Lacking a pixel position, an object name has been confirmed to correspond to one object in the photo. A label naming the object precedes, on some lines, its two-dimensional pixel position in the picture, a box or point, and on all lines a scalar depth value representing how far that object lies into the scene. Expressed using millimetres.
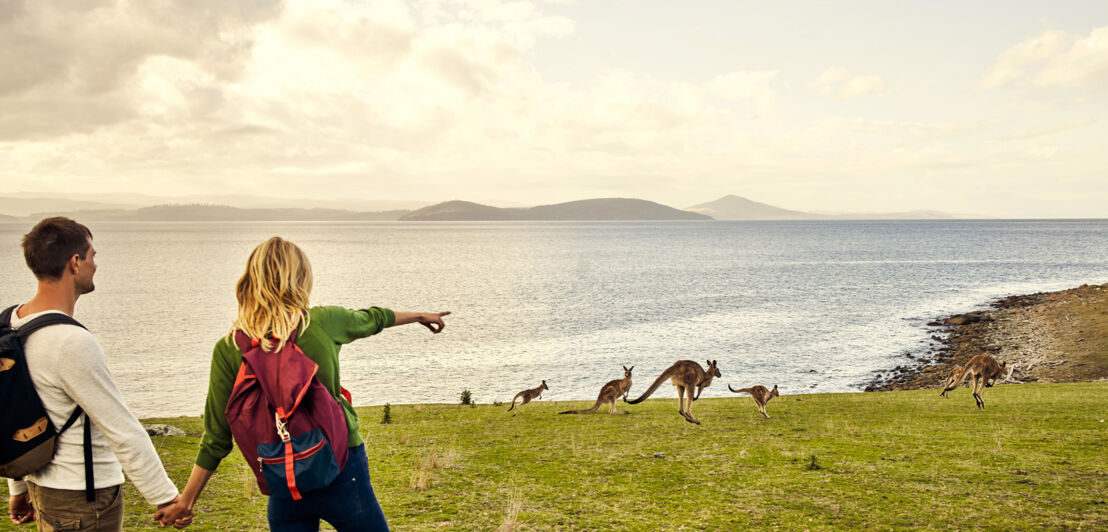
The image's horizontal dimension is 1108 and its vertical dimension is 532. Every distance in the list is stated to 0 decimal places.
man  3498
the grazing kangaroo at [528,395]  18125
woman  3639
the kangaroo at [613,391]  16219
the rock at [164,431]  13523
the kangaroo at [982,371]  15383
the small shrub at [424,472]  9438
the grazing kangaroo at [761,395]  15406
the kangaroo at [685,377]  14242
